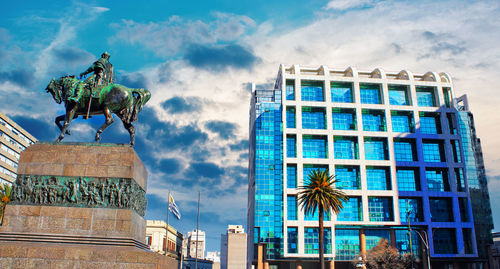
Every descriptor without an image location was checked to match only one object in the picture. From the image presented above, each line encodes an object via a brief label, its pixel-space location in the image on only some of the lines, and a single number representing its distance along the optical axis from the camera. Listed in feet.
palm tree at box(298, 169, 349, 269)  203.62
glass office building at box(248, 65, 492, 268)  270.26
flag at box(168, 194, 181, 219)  221.01
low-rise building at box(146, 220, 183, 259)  341.33
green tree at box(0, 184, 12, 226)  173.88
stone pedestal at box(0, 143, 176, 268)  61.41
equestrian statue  75.51
